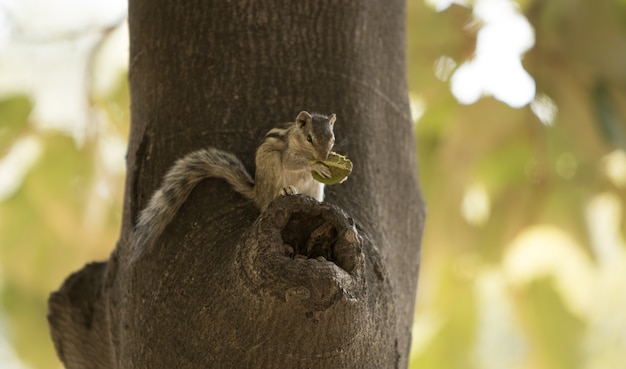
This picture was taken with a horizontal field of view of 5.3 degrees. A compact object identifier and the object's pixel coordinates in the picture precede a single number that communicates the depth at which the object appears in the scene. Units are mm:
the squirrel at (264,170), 5626
